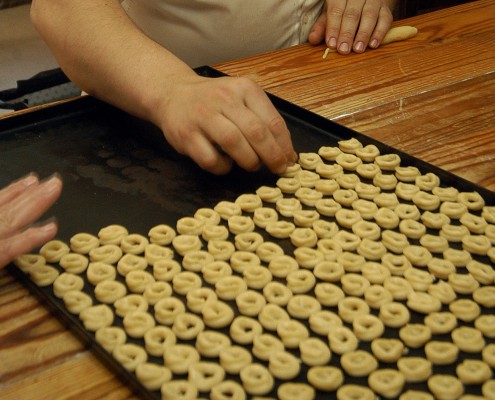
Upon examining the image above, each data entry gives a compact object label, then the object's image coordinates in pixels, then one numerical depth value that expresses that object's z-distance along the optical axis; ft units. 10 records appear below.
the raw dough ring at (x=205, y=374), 2.73
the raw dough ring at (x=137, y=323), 3.04
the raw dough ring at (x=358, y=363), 2.81
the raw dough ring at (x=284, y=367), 2.81
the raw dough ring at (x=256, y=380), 2.72
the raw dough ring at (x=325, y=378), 2.72
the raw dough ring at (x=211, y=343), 2.91
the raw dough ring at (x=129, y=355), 2.82
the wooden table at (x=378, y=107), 2.82
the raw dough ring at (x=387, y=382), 2.71
